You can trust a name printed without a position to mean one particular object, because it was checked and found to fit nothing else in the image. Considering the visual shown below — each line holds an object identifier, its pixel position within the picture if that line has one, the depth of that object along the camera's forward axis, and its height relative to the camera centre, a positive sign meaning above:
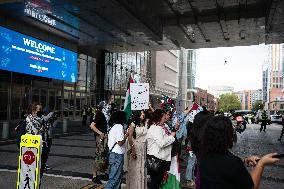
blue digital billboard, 19.72 +3.27
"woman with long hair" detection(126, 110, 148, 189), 6.09 -1.13
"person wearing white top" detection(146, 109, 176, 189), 5.38 -0.62
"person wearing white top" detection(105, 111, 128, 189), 5.99 -0.86
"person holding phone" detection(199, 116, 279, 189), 2.28 -0.40
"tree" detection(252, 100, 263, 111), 171.68 +1.52
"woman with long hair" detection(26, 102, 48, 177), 6.62 -0.42
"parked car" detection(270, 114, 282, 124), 47.82 -1.56
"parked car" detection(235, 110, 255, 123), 52.63 -1.04
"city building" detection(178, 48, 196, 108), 93.25 +10.17
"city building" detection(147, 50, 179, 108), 67.44 +7.88
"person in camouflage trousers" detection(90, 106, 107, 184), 7.65 -0.67
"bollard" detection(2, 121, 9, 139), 15.42 -1.26
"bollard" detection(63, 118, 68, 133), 20.49 -1.36
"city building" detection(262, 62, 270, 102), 187.75 +19.03
